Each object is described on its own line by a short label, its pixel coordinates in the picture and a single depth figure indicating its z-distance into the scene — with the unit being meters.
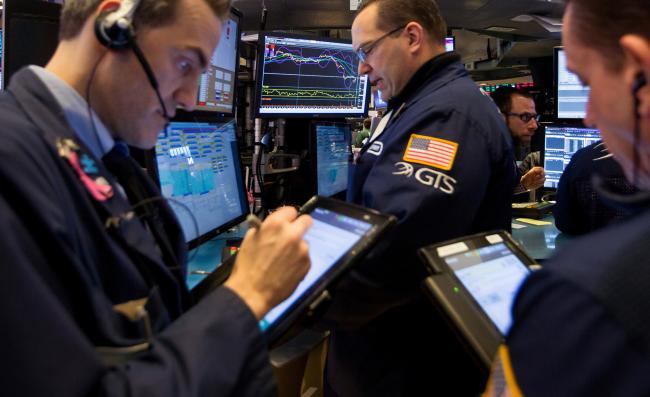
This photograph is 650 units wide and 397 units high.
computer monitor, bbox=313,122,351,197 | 2.30
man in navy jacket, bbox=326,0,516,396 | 1.29
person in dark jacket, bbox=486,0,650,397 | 0.49
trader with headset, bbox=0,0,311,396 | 0.55
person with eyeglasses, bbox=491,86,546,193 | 3.10
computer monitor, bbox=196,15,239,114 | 1.63
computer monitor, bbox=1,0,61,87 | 1.38
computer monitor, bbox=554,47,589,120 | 2.84
